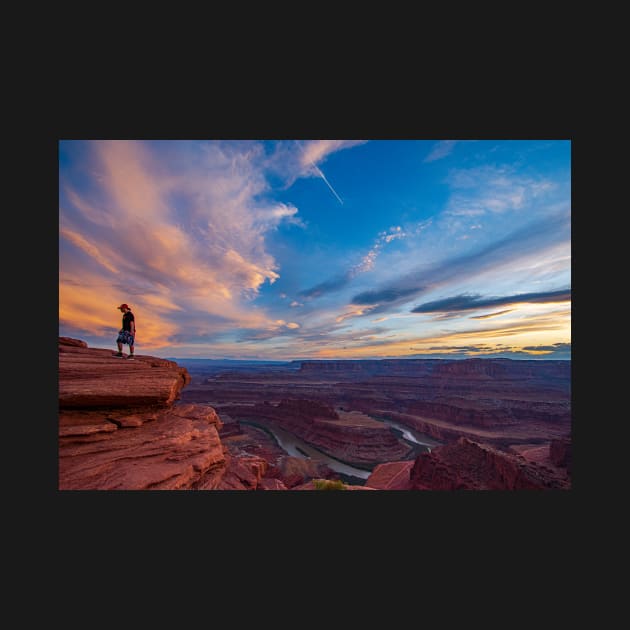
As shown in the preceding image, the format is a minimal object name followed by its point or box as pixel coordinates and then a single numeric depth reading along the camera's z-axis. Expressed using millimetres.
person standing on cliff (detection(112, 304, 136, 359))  5777
